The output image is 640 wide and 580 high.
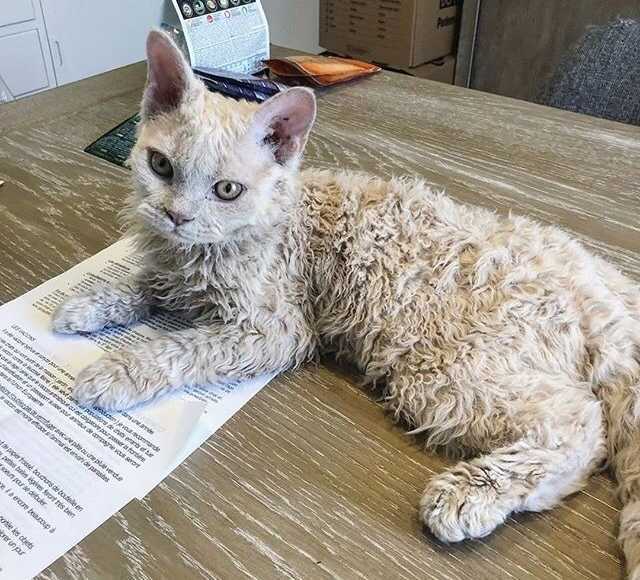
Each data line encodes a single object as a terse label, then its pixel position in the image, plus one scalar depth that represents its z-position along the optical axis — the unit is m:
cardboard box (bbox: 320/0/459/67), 2.53
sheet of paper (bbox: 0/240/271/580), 0.61
